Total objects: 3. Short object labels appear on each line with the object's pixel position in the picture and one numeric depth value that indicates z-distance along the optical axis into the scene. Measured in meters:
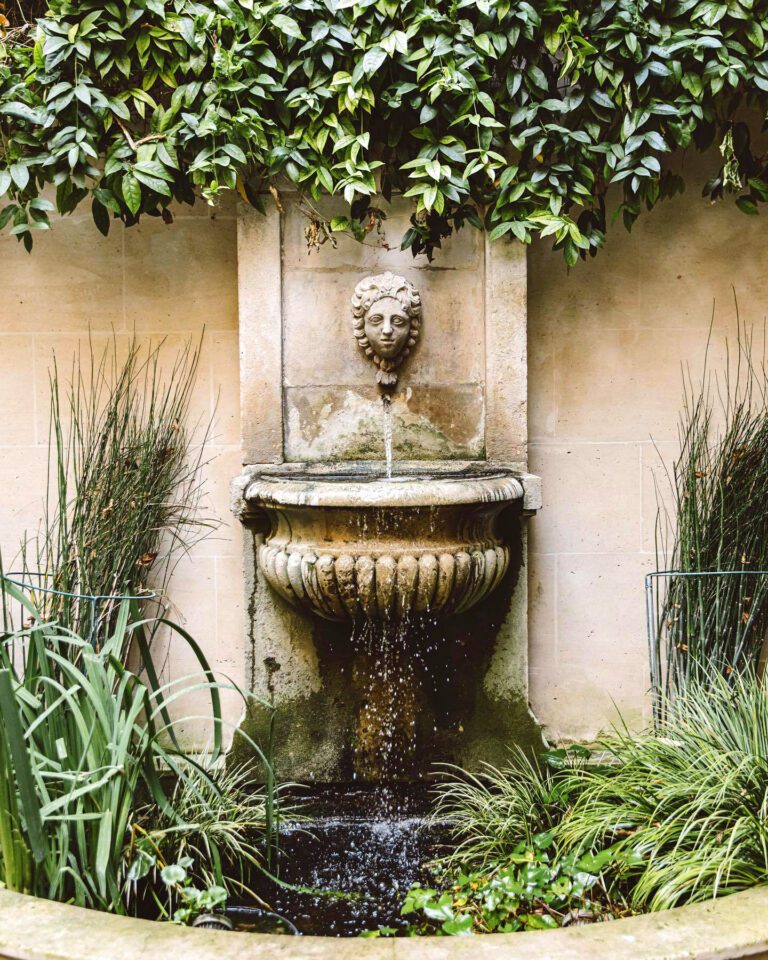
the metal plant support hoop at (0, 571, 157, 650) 2.48
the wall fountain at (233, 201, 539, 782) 2.65
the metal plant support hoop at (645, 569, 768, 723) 2.58
